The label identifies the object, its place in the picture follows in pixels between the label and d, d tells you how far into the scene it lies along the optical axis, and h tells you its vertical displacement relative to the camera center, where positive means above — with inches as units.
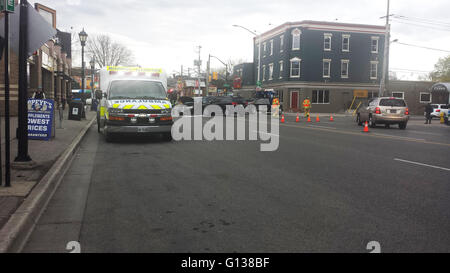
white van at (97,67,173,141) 537.6 -6.2
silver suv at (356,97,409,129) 912.3 -5.0
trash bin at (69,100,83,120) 924.6 -17.4
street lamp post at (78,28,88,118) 1097.4 +164.8
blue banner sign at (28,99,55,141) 521.3 -23.4
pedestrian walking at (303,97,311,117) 1503.4 +8.6
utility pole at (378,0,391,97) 1533.0 +205.0
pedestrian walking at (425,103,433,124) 1299.2 -3.1
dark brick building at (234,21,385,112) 2134.6 +224.9
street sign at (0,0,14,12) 259.1 +55.9
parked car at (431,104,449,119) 1655.6 +6.1
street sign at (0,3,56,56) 301.4 +48.9
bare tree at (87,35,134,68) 3735.2 +417.3
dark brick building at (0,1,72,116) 990.4 +96.0
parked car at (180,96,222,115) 1418.3 +10.0
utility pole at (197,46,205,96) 3154.5 +301.2
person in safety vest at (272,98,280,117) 1359.0 -6.7
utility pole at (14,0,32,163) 303.9 +18.7
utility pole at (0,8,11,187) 260.8 -6.6
